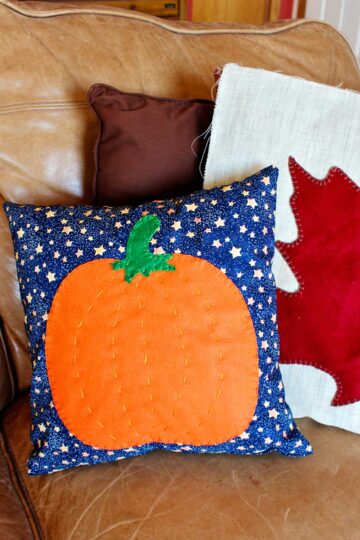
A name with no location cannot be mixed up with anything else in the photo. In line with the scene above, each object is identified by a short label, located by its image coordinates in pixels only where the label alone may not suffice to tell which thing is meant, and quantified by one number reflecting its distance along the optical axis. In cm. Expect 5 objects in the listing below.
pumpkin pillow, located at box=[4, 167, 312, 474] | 67
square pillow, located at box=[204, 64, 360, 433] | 75
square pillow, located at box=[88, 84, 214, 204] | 82
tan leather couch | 65
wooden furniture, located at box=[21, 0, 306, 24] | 241
